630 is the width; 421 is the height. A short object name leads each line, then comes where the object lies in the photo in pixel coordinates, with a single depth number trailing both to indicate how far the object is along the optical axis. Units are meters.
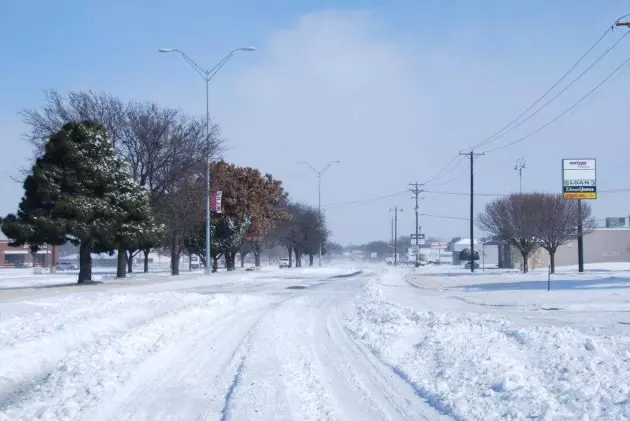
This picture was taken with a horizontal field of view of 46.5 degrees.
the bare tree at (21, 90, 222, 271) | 47.12
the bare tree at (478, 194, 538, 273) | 63.34
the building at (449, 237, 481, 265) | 115.25
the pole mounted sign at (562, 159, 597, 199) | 54.44
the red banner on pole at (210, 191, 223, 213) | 50.84
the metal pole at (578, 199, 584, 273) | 58.04
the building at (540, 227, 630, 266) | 95.31
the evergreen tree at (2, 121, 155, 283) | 36.34
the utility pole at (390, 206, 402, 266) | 120.72
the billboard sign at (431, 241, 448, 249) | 177.12
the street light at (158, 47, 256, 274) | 45.44
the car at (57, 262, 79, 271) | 98.78
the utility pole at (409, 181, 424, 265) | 96.08
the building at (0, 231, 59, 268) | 127.56
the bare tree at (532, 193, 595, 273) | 62.03
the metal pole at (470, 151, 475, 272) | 66.50
